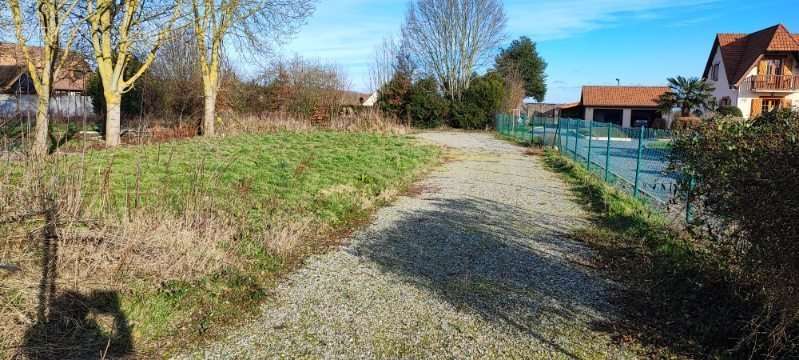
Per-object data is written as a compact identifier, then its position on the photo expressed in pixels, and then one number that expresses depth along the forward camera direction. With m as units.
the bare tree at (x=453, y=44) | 39.25
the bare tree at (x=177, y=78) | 24.19
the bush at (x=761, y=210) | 3.06
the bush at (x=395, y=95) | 36.19
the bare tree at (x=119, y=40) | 15.55
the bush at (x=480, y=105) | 37.31
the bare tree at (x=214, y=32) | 19.02
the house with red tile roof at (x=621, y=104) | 47.50
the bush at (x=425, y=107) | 36.62
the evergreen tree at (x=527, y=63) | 53.77
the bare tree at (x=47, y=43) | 11.78
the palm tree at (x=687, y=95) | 32.94
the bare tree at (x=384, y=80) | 37.41
